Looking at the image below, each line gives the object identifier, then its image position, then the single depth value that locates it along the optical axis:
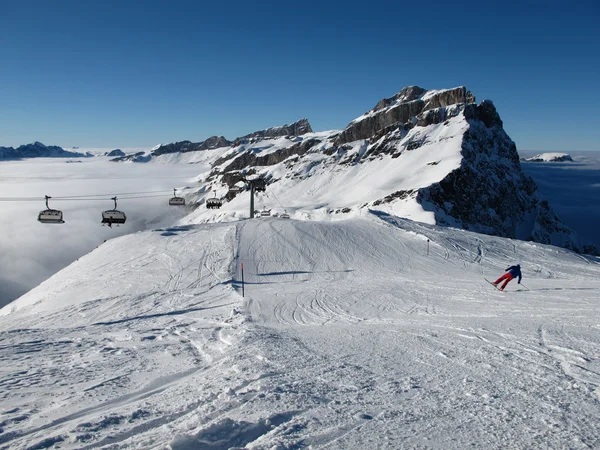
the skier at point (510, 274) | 16.94
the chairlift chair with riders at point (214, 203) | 47.78
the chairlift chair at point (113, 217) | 34.03
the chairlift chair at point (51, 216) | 30.92
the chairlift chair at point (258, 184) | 41.71
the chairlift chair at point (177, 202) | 42.65
